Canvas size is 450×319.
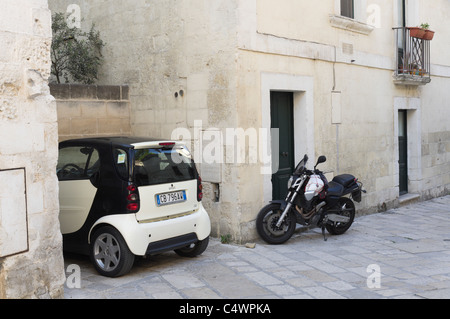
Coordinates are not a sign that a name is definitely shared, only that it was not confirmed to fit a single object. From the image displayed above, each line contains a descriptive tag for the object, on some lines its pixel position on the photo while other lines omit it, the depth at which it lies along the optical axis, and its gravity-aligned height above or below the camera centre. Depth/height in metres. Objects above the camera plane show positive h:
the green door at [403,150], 11.86 -0.35
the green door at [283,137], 8.30 +0.02
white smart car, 5.52 -0.66
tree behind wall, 9.34 +1.69
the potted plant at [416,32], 10.98 +2.26
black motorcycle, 7.36 -1.04
